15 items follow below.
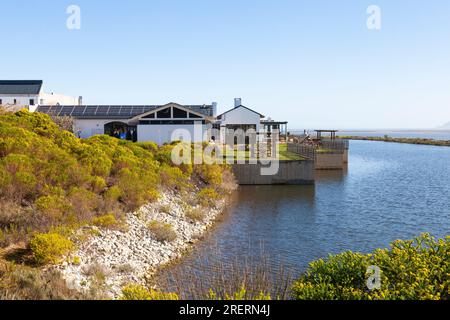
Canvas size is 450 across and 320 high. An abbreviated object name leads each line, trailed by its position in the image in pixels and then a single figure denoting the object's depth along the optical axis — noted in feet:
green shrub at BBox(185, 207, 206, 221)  65.67
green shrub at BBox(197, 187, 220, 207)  75.25
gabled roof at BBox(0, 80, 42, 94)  203.31
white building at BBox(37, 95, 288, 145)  131.54
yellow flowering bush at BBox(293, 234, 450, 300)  25.54
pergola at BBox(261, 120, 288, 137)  143.68
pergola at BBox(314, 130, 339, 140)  177.92
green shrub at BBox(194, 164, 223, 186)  88.53
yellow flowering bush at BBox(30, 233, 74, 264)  37.47
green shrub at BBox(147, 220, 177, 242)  53.13
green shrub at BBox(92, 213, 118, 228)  49.16
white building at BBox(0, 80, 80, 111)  200.64
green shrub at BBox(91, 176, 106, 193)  58.39
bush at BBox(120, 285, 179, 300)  26.74
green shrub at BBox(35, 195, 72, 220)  44.98
